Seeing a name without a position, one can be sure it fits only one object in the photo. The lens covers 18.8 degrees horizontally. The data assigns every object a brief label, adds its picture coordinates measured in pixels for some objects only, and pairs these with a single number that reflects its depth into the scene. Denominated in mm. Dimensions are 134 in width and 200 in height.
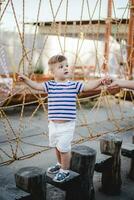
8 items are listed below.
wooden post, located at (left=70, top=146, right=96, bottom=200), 2645
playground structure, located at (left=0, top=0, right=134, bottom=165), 3766
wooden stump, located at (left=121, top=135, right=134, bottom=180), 3172
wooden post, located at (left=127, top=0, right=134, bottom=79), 5462
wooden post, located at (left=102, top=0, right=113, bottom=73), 6346
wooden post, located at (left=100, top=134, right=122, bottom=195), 3040
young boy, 2514
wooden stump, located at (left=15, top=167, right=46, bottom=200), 2145
